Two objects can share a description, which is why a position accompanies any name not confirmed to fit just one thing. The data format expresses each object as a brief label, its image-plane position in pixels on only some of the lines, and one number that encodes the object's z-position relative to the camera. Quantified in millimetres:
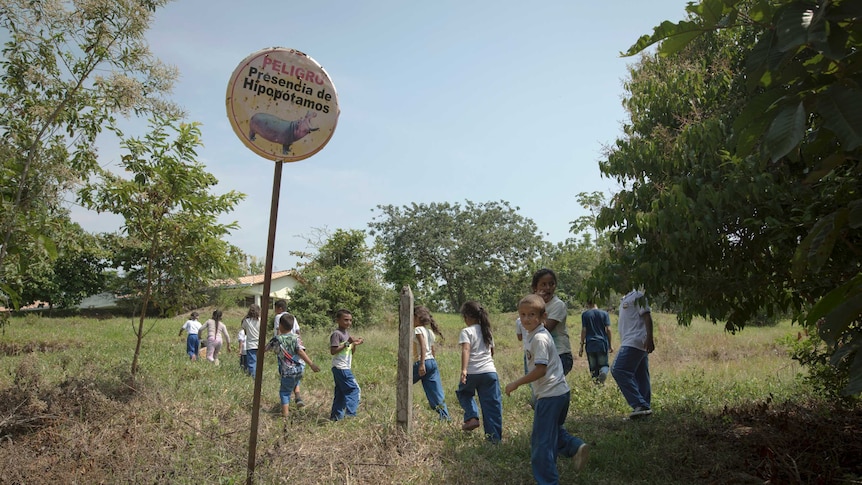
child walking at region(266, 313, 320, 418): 7711
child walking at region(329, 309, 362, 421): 7477
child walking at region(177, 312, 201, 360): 14047
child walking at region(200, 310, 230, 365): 12977
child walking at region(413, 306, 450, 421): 7192
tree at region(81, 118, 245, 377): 7836
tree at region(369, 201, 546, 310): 42094
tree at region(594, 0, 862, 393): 2285
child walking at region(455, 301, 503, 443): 6137
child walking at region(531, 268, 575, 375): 5988
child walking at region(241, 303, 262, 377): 10305
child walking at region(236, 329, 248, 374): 10981
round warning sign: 4055
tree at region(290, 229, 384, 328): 23891
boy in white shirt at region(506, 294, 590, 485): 4445
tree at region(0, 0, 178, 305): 6660
